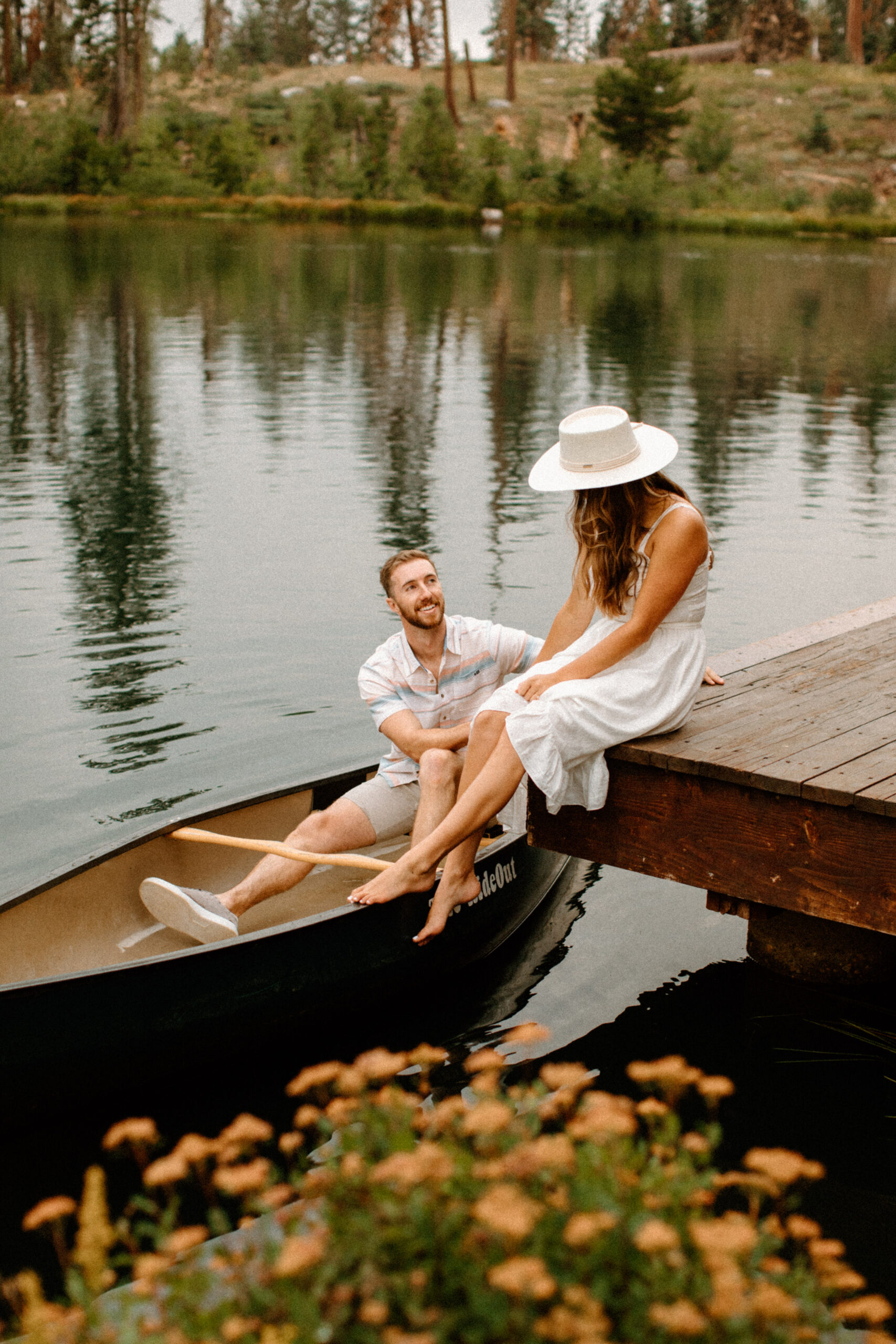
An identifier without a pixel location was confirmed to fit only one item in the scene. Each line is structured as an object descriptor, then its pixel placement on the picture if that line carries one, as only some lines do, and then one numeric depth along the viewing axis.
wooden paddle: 4.64
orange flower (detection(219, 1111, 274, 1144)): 1.94
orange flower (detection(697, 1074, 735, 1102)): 2.00
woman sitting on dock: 4.11
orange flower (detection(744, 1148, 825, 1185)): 1.76
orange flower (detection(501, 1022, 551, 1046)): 2.07
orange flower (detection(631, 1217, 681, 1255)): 1.58
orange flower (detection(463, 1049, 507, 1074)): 1.92
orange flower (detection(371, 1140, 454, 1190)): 1.70
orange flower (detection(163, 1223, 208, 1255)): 1.73
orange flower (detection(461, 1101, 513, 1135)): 1.78
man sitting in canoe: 4.74
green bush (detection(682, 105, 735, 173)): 59.88
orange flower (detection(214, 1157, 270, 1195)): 1.80
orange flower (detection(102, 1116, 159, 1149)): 1.95
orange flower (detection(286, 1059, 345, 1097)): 2.04
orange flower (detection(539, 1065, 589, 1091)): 2.00
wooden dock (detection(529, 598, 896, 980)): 3.88
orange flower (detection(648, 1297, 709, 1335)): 1.53
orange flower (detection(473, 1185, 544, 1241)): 1.56
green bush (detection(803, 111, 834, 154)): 65.81
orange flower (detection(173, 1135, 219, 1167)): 1.85
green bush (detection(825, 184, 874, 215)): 55.62
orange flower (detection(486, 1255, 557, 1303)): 1.52
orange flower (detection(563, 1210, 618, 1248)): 1.60
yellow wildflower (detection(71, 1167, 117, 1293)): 1.69
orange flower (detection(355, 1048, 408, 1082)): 2.03
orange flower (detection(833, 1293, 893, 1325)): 1.78
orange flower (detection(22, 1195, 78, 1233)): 1.82
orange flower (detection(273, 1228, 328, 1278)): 1.61
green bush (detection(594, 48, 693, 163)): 58.31
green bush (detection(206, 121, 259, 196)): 55.62
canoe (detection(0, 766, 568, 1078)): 3.82
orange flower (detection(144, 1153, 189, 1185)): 1.80
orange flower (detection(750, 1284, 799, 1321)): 1.60
